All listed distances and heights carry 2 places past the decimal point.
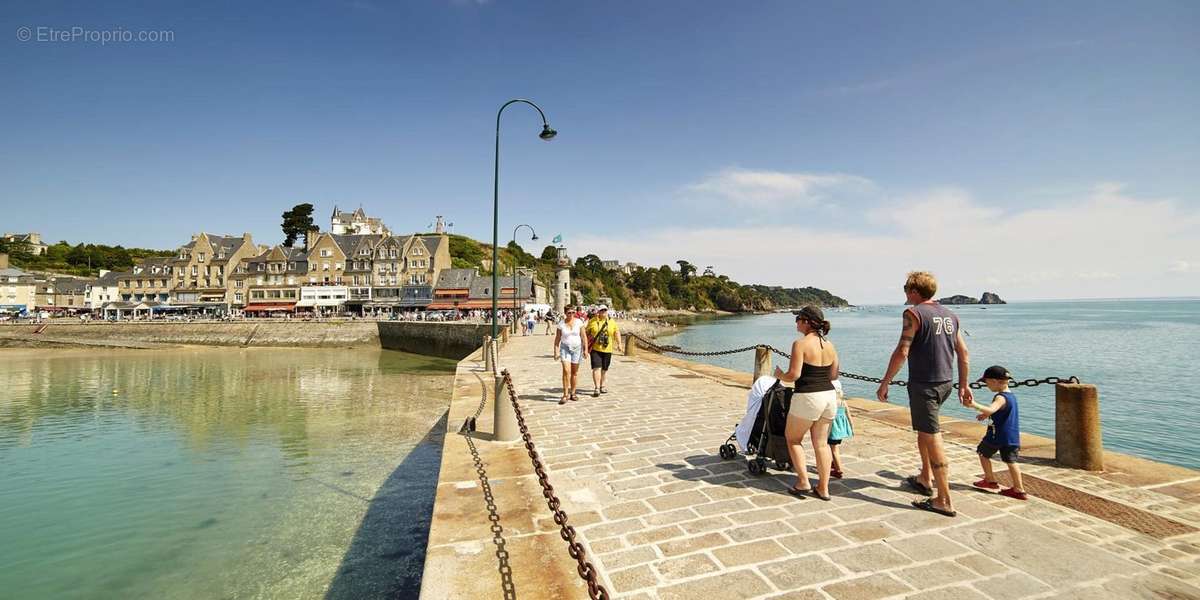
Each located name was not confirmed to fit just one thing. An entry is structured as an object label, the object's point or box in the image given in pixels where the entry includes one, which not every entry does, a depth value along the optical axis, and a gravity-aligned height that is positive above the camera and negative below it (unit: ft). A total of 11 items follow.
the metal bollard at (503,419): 21.24 -5.03
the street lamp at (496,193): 49.75 +11.60
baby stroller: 15.93 -4.29
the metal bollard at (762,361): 32.53 -3.79
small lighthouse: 158.30 +7.58
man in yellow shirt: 31.04 -2.27
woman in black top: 14.19 -2.60
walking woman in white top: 29.58 -2.69
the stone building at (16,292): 215.31 +3.49
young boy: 14.42 -3.71
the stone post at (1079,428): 16.79 -4.17
